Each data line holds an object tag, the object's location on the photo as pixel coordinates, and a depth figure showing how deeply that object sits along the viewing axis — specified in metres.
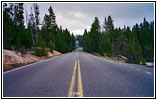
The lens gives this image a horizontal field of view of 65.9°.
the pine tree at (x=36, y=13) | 42.42
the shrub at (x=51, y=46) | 35.33
